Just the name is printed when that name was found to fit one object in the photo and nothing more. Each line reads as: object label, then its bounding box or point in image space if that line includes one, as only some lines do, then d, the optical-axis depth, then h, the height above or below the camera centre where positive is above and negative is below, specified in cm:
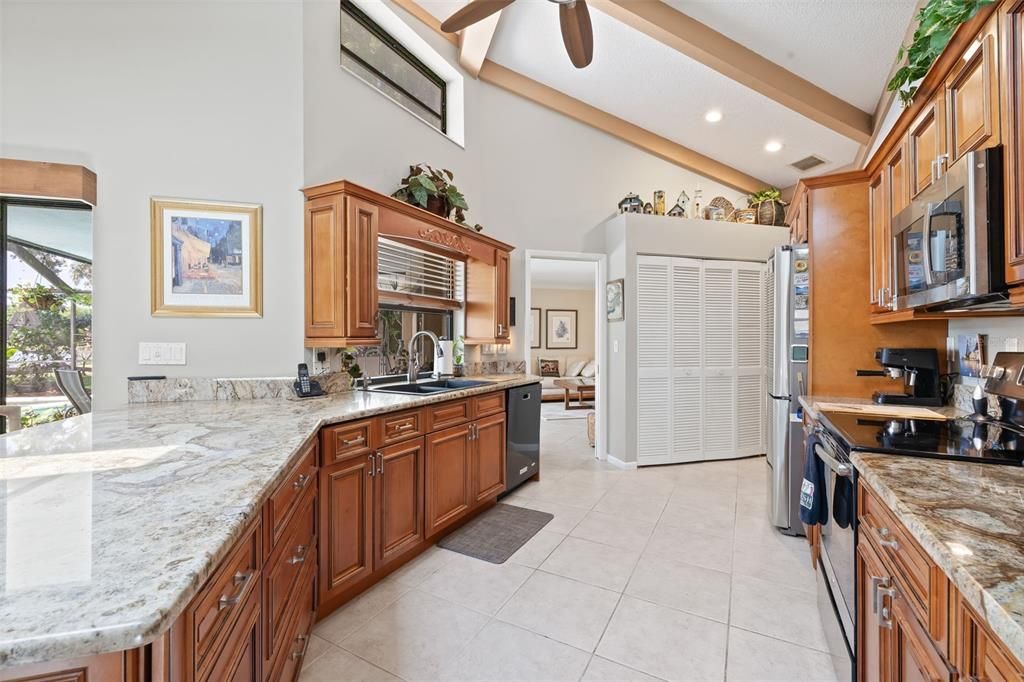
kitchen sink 286 -32
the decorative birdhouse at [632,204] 432 +130
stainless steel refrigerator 273 -20
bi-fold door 423 -18
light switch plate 237 -7
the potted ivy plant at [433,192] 319 +108
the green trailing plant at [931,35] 141 +104
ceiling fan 241 +177
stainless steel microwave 134 +34
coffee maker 231 -18
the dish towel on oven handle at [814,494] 193 -67
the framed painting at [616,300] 419 +38
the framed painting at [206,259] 238 +44
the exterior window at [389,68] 314 +211
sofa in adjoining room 878 -54
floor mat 261 -120
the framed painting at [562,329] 962 +25
